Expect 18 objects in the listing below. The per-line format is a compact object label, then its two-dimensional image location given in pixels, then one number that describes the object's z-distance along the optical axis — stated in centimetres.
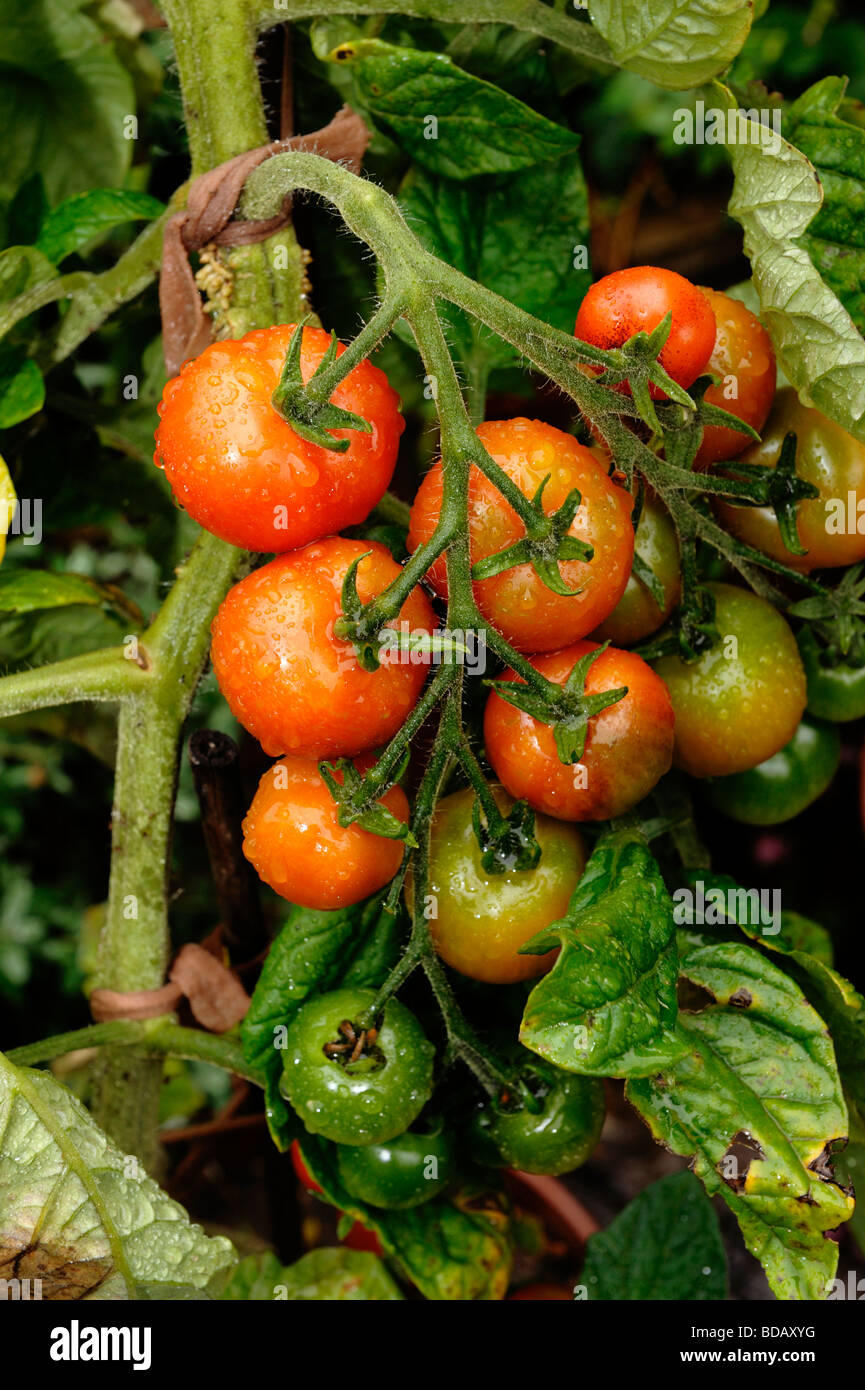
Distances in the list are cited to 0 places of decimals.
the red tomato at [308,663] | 48
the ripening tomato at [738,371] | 51
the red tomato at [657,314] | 50
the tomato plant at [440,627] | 48
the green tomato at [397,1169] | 53
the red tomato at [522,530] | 49
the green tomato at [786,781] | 54
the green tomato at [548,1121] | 52
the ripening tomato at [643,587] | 52
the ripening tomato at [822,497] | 51
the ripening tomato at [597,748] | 50
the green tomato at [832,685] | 53
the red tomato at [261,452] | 48
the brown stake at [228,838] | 55
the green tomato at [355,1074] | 51
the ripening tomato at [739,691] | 51
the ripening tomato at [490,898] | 51
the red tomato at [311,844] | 49
